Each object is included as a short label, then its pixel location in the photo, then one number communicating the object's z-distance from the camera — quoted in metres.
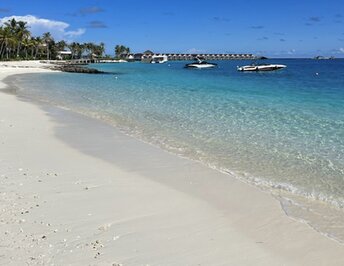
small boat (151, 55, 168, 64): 196.75
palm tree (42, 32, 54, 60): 145.25
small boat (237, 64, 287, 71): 89.31
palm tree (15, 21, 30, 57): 121.19
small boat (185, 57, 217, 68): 110.36
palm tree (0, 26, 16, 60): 107.03
